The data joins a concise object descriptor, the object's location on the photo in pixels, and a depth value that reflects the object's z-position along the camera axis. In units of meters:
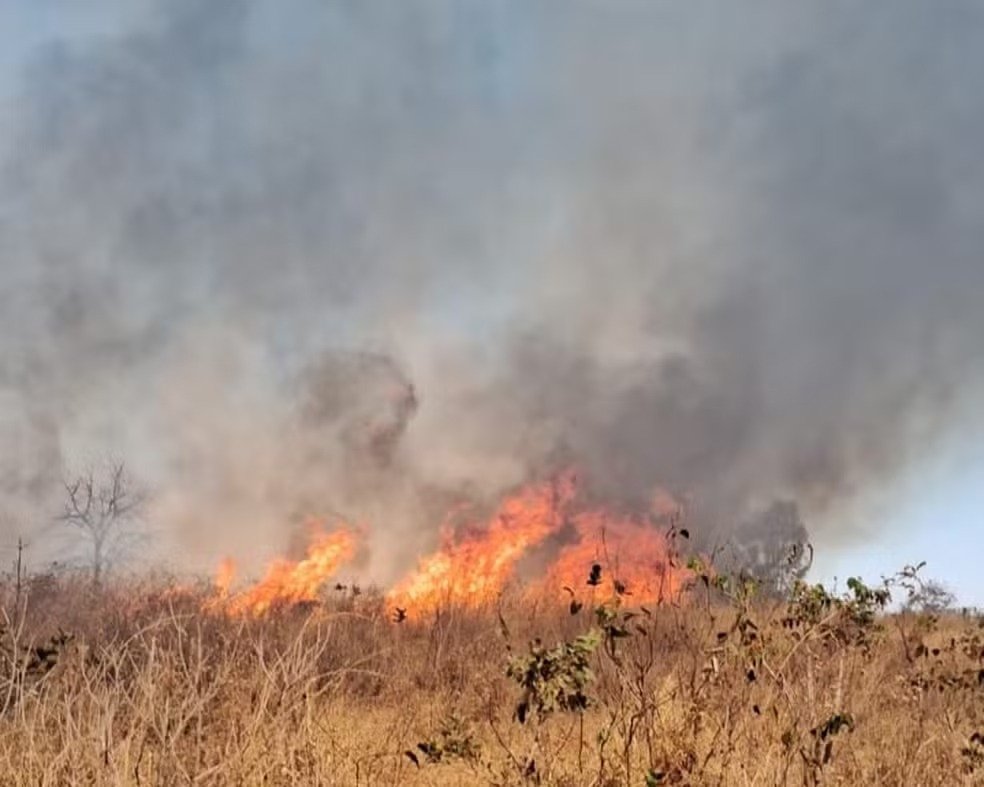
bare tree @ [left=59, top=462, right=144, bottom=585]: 52.84
